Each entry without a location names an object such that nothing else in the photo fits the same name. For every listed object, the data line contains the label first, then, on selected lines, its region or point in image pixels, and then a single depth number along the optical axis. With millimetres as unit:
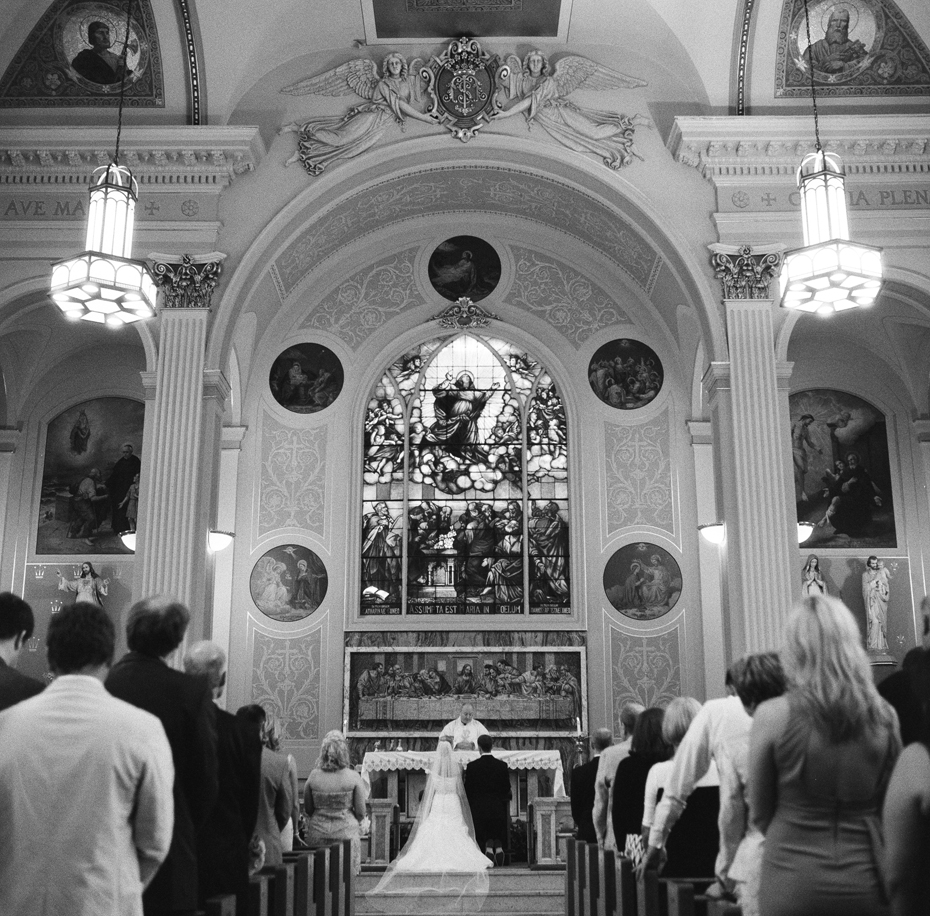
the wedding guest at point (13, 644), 3928
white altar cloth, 13195
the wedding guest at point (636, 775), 6195
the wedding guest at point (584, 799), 8242
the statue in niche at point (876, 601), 14477
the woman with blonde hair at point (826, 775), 2893
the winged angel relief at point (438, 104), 13203
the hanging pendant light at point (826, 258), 8359
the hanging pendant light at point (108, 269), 8719
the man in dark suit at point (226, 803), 4656
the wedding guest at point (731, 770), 4012
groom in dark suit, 11273
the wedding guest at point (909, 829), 2482
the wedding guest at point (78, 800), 3191
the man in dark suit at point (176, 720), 3793
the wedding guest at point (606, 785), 6930
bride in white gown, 9742
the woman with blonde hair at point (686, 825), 5512
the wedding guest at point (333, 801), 7793
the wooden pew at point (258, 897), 4758
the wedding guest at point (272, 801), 6258
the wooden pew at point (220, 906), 4129
